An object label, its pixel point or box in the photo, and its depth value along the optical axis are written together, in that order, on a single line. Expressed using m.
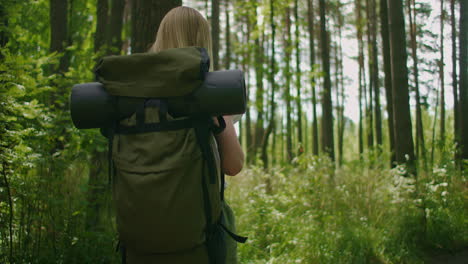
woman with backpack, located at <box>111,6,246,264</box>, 1.36
